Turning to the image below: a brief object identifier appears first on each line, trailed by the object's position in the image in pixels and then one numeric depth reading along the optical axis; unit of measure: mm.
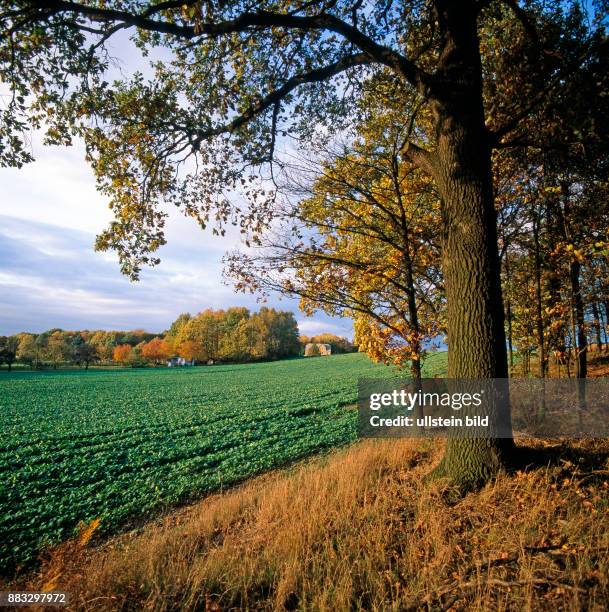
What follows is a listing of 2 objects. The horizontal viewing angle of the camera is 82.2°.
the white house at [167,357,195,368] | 105312
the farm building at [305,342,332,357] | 113119
